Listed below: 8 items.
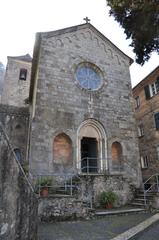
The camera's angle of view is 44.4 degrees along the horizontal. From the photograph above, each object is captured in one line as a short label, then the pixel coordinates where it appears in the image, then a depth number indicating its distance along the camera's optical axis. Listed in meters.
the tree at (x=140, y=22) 7.93
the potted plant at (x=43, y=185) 8.11
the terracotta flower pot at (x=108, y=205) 9.58
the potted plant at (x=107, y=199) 9.59
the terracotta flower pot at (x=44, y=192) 7.98
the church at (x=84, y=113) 10.48
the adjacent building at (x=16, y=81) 24.34
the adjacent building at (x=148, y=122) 15.99
